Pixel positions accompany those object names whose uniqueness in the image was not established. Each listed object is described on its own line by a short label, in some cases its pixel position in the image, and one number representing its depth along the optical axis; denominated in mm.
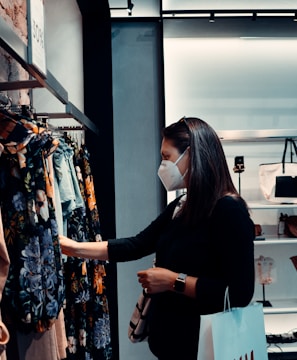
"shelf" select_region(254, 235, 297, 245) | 3451
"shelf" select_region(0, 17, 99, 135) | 1123
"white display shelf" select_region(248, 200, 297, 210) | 3445
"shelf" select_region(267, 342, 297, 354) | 3514
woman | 1573
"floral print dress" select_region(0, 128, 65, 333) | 1260
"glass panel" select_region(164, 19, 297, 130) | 4004
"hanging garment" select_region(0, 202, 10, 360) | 1070
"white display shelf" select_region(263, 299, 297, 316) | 3475
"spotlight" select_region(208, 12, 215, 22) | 3688
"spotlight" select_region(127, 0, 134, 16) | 3437
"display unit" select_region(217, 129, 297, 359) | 3848
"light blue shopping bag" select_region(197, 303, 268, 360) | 1471
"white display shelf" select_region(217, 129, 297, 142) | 3496
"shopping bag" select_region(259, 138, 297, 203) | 3504
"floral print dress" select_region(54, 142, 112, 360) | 2238
